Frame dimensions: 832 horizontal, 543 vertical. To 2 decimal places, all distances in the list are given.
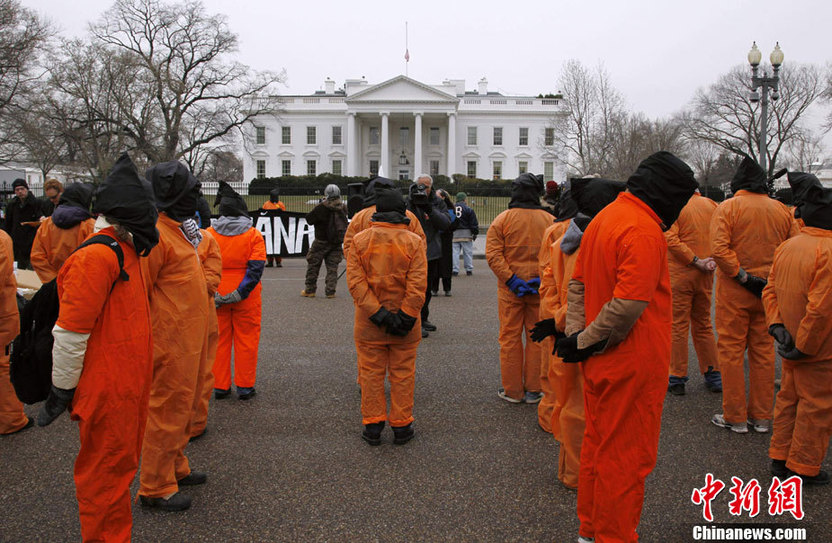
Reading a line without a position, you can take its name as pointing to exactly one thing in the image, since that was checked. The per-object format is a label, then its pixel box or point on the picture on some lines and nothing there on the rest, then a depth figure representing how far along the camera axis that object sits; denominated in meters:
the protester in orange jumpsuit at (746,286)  4.85
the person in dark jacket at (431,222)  7.78
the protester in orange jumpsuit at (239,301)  5.70
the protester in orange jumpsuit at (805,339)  3.81
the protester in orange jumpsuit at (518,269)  5.60
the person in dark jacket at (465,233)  14.73
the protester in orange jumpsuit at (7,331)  4.70
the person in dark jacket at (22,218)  9.54
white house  79.81
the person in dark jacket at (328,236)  11.72
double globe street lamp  18.37
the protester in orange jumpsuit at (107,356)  2.86
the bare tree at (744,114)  50.69
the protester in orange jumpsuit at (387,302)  4.69
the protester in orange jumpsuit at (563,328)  3.72
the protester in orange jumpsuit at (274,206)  17.59
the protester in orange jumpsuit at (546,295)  4.68
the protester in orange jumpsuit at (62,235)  6.27
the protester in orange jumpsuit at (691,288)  5.76
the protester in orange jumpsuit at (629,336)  2.79
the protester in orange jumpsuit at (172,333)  3.62
